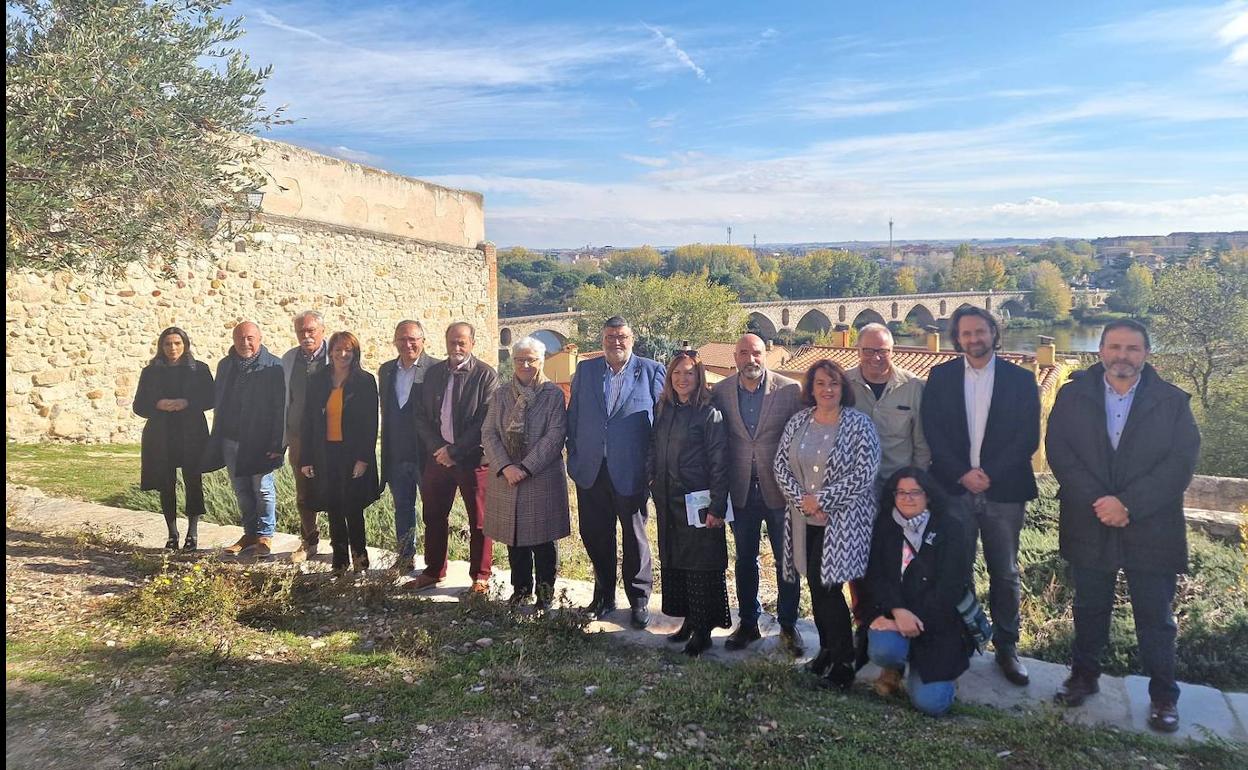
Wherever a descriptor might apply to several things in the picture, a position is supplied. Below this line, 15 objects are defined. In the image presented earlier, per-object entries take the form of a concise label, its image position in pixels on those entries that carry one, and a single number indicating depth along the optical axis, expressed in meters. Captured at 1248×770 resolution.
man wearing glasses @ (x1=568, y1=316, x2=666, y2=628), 4.16
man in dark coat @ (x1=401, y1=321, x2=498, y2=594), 4.55
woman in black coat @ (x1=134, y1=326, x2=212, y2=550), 5.06
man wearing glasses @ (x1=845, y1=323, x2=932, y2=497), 3.74
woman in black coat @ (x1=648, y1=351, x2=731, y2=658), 3.85
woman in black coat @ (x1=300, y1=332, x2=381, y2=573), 4.77
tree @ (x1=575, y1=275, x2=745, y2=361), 42.47
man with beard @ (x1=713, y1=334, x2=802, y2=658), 3.88
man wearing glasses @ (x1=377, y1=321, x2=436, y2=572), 4.75
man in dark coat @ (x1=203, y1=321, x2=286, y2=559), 5.02
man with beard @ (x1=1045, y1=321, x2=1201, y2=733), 3.27
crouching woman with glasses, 3.31
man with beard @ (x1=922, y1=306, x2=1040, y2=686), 3.61
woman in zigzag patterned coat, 3.50
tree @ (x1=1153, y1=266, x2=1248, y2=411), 24.58
